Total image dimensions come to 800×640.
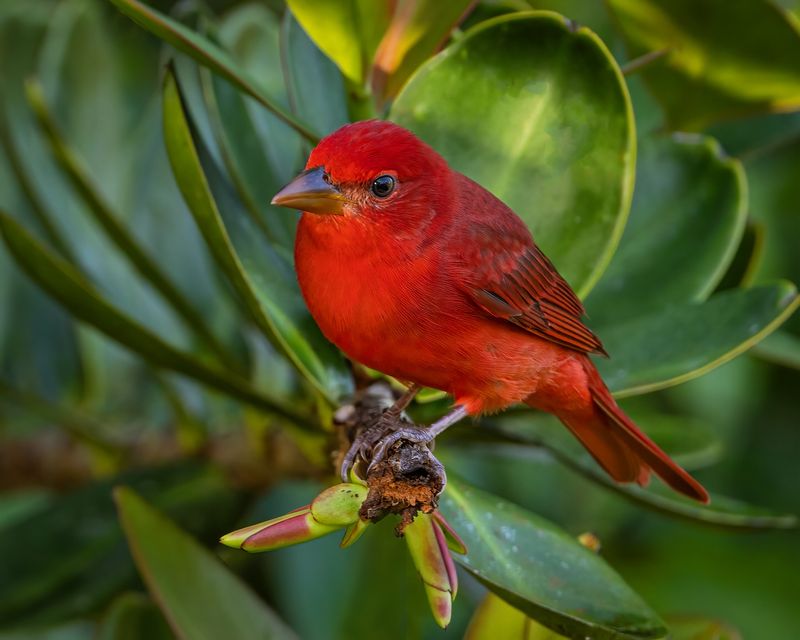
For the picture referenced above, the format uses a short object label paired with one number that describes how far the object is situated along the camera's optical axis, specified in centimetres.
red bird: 295
